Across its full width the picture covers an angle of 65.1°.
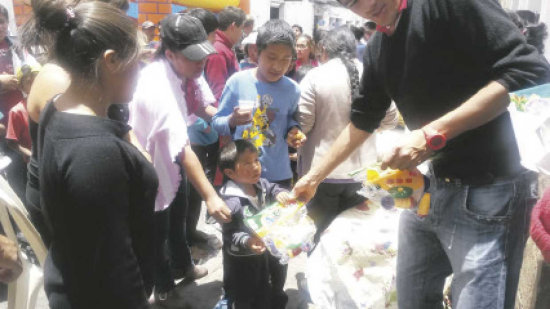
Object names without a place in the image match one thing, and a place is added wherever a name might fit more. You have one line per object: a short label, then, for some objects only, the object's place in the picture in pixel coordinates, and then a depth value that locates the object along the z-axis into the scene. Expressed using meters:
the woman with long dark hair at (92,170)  1.22
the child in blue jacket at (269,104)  2.79
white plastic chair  1.61
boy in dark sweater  2.36
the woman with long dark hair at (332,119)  2.79
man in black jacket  1.37
